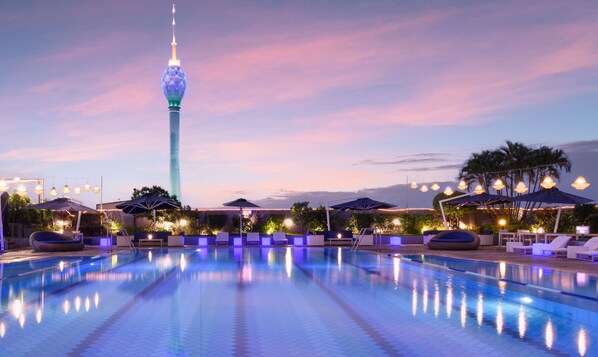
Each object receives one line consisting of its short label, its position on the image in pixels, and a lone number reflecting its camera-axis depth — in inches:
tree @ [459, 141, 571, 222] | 1243.8
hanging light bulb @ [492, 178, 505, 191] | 764.6
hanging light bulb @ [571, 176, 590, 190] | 589.5
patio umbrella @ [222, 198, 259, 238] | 925.2
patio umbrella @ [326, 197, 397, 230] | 912.3
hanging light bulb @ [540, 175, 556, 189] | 608.4
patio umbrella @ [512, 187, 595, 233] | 696.8
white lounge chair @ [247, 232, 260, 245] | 914.1
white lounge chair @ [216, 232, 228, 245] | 900.6
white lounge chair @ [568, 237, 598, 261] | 564.3
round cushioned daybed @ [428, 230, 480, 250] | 757.9
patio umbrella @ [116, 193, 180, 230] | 844.6
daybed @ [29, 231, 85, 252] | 716.7
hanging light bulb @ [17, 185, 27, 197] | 758.4
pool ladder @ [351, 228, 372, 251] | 823.9
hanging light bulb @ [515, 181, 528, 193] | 667.4
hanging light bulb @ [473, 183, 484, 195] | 830.8
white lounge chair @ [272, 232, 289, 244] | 920.5
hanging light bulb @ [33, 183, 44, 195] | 898.7
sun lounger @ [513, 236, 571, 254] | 627.5
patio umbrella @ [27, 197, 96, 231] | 806.5
